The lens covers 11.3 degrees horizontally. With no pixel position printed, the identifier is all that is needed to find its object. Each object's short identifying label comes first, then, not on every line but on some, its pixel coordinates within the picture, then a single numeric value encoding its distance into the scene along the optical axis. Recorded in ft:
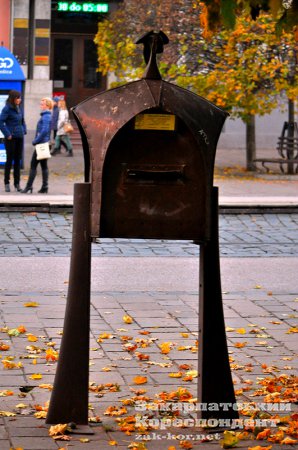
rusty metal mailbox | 25.32
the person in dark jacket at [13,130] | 84.12
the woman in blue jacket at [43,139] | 81.86
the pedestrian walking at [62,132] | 119.57
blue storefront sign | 97.59
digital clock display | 144.64
